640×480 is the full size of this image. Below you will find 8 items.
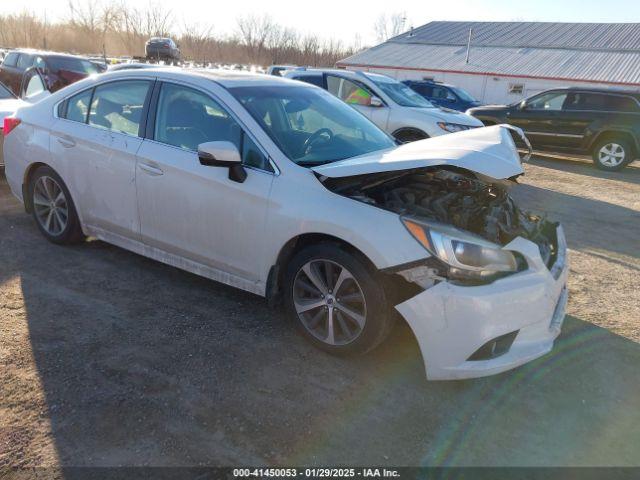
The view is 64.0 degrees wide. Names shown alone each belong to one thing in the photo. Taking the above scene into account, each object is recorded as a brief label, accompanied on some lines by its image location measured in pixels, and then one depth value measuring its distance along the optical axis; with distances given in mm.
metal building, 31078
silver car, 9172
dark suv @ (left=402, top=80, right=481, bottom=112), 17266
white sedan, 2826
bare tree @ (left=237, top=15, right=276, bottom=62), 64500
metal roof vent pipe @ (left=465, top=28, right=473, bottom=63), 34969
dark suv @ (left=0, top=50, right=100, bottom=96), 13492
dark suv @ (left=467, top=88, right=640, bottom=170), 11836
